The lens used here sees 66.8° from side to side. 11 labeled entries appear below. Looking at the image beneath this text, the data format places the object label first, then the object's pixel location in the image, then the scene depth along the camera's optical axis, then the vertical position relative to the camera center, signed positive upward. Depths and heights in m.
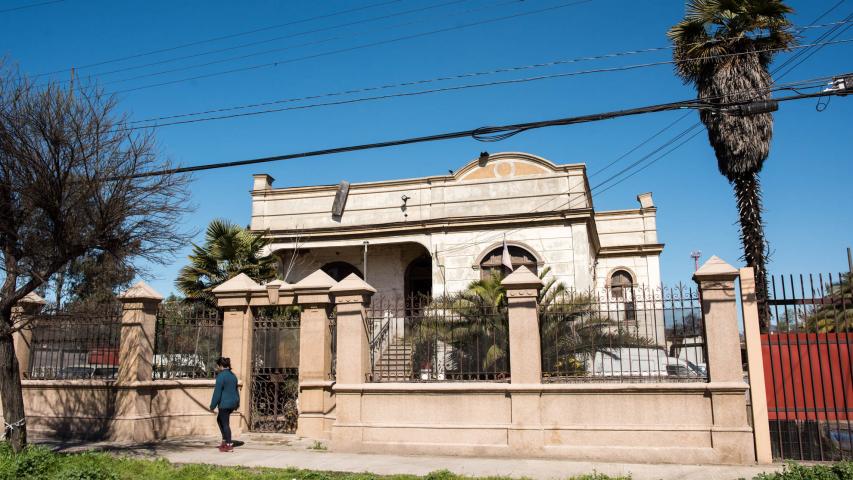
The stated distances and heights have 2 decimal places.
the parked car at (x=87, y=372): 12.56 -0.32
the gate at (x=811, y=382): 9.60 -0.60
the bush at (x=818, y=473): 7.44 -1.51
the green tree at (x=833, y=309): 9.56 +0.49
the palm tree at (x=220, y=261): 17.89 +2.58
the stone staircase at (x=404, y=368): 11.39 -0.33
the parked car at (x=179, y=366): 13.09 -0.23
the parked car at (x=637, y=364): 10.37 -0.30
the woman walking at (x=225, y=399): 10.96 -0.79
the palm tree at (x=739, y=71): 14.88 +6.47
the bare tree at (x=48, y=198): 9.05 +2.22
